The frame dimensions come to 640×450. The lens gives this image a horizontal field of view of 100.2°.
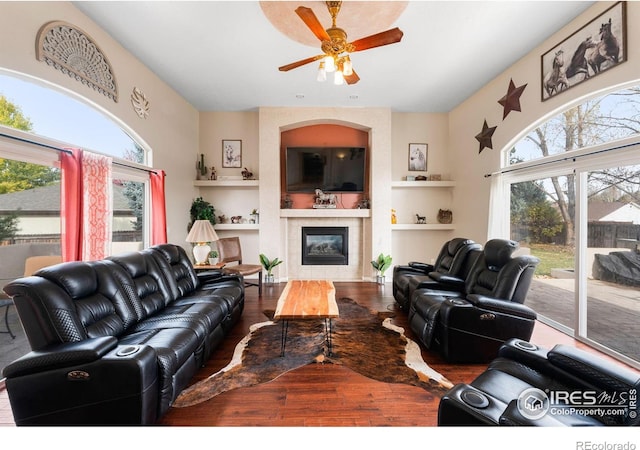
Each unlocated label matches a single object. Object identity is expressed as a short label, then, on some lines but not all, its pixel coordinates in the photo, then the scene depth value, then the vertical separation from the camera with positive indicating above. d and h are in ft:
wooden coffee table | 7.74 -2.60
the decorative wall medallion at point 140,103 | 11.86 +5.47
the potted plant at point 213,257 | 13.96 -1.80
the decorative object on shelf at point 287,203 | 18.03 +1.34
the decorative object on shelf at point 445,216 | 18.28 +0.47
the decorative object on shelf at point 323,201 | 18.12 +1.49
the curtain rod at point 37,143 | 6.94 +2.25
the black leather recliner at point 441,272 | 10.61 -2.20
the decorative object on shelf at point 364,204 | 18.05 +1.27
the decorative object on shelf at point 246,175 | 17.85 +3.23
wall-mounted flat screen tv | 17.99 +3.71
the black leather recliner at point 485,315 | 7.69 -2.74
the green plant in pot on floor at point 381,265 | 16.97 -2.69
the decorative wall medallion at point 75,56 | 8.00 +5.56
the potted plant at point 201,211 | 16.90 +0.75
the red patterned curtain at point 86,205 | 8.30 +0.58
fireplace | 18.30 -1.60
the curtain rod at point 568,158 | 7.91 +2.33
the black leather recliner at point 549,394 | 3.72 -2.70
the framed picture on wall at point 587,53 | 7.99 +5.74
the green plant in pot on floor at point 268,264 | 16.67 -2.59
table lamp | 13.16 -0.75
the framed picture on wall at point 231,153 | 18.29 +4.79
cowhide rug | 6.99 -4.15
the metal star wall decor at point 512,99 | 12.15 +5.85
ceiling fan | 6.59 +4.85
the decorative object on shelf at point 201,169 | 17.79 +3.58
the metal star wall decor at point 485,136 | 14.17 +4.75
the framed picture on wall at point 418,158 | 18.83 +4.57
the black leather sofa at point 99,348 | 4.82 -2.65
